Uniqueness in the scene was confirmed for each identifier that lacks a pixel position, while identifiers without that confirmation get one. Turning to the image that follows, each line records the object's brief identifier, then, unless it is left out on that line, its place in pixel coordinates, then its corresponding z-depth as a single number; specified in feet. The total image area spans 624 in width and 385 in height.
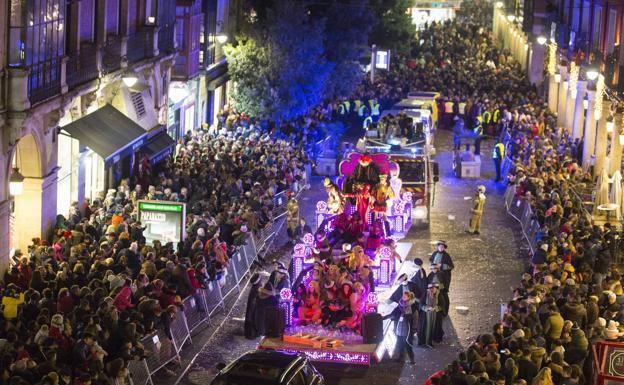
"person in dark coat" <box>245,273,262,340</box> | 76.79
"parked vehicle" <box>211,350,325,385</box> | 61.05
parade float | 73.67
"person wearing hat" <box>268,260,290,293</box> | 76.54
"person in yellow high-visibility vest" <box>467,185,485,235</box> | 112.27
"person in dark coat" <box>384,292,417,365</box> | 74.69
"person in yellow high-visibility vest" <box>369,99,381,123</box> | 176.39
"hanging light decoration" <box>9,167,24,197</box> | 86.17
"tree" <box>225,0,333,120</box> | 156.04
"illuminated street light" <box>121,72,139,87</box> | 114.56
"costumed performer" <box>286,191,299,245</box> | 105.29
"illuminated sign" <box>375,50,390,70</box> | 203.92
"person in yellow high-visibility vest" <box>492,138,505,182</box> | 139.74
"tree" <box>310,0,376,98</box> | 174.81
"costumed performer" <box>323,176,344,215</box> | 94.84
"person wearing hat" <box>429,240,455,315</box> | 81.66
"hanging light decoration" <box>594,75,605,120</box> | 127.27
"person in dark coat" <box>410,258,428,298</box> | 77.41
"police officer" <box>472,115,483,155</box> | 155.53
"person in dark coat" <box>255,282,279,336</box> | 75.10
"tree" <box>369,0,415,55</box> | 210.18
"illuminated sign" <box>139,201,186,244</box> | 87.51
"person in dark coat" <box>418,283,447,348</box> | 77.30
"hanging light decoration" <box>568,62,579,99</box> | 150.61
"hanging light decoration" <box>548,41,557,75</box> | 177.58
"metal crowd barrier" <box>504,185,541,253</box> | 106.00
